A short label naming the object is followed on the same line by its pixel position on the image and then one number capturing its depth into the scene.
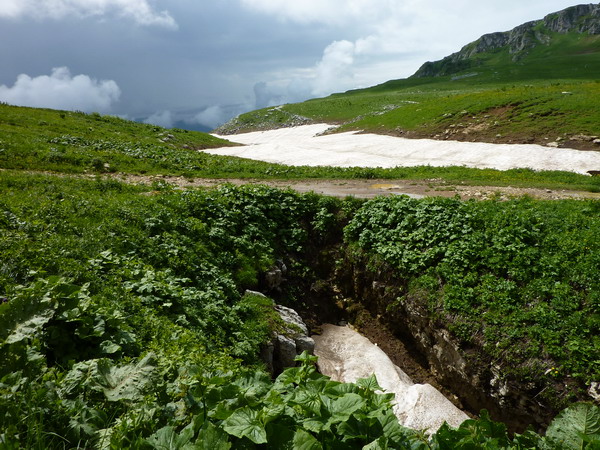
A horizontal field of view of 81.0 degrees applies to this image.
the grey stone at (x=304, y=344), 10.43
